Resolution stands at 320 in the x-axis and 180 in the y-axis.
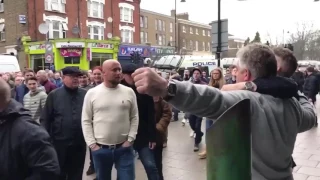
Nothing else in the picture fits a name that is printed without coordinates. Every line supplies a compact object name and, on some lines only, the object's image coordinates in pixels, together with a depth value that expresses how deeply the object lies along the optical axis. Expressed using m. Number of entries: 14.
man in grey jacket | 1.23
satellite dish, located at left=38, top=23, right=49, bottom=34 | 19.13
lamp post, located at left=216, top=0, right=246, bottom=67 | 8.73
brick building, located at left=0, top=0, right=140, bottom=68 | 22.05
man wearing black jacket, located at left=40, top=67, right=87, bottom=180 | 3.32
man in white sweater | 3.04
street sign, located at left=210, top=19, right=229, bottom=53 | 8.73
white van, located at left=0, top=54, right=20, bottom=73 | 10.36
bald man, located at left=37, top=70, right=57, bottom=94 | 6.02
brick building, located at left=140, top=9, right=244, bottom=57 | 39.07
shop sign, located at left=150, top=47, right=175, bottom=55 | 28.66
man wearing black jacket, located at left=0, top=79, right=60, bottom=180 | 1.78
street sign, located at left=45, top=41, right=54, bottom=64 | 12.11
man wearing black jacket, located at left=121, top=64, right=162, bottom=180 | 3.36
